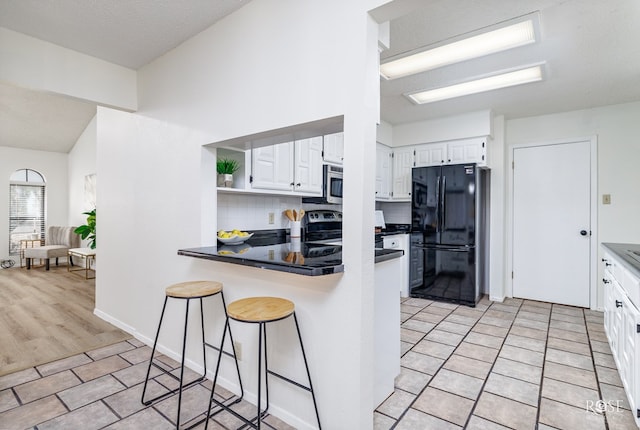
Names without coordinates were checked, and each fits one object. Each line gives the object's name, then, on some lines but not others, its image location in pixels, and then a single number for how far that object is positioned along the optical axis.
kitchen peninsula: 1.75
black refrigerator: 4.02
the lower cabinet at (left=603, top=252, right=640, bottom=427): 1.72
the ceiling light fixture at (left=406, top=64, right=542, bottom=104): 3.01
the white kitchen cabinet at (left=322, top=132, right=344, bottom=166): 3.79
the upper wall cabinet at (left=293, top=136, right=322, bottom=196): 3.36
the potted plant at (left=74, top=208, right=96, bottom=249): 5.56
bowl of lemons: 2.52
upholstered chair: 6.39
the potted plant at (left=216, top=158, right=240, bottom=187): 2.70
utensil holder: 3.44
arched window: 6.77
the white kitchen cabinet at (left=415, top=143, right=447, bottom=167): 4.45
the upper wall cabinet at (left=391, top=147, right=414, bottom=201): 4.82
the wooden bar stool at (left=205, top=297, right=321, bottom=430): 1.53
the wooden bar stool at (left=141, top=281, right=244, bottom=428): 1.90
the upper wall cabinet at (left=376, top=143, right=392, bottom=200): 4.71
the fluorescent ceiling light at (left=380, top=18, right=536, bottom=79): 2.32
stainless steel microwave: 3.75
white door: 4.03
